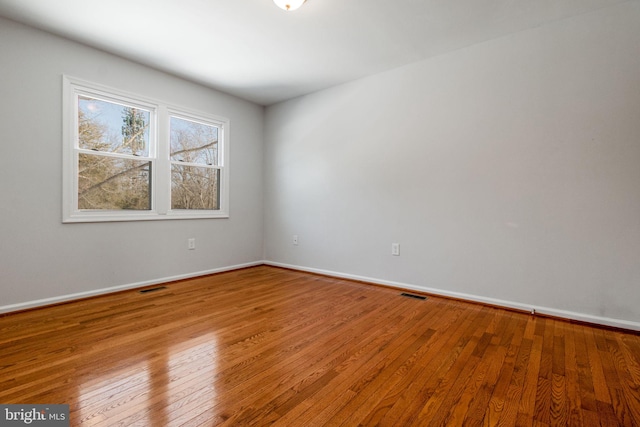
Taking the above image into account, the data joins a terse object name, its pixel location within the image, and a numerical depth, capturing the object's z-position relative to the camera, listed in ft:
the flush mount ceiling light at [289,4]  7.30
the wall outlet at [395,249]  11.13
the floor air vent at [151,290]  10.47
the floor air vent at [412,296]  10.09
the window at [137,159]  9.54
